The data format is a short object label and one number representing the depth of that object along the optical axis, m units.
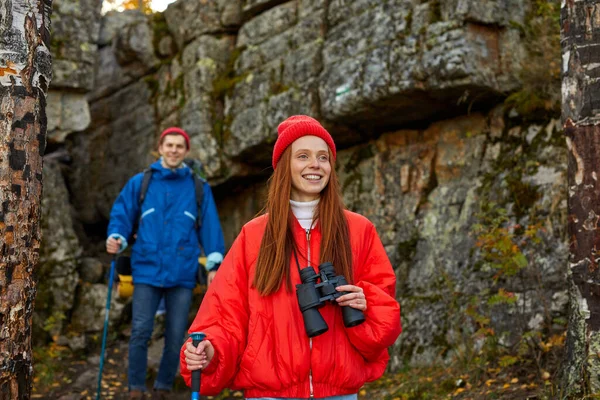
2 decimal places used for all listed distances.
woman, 3.18
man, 6.00
